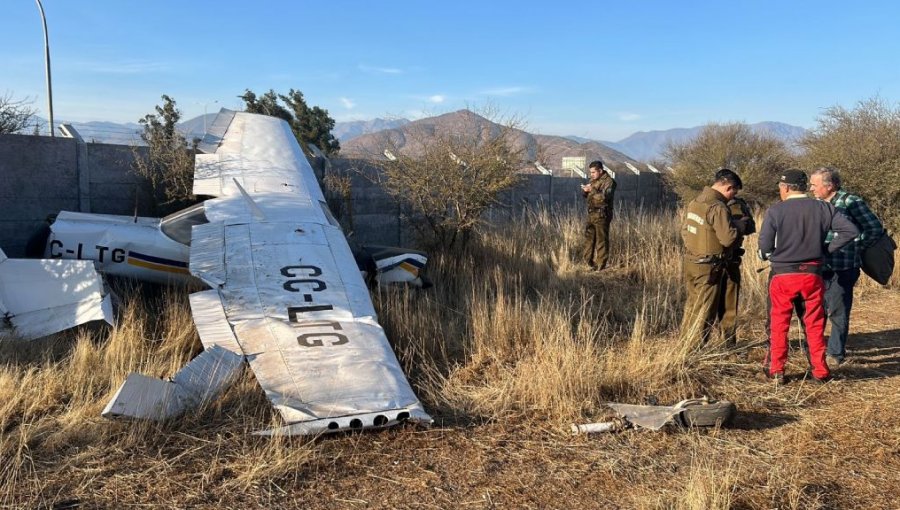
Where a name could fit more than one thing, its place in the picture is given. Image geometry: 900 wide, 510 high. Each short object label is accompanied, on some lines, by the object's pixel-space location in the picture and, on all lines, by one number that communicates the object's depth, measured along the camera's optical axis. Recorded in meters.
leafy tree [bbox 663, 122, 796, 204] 17.45
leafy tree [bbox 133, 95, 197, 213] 8.30
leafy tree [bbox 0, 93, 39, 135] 8.82
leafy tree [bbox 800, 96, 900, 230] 11.87
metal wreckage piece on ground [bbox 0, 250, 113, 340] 5.13
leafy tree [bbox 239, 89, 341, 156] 25.97
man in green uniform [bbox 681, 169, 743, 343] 5.35
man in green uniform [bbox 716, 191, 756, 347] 5.52
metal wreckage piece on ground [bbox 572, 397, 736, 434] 4.07
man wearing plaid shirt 5.43
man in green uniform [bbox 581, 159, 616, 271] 9.59
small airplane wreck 3.96
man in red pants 4.84
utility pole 13.49
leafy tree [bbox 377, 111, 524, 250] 9.21
